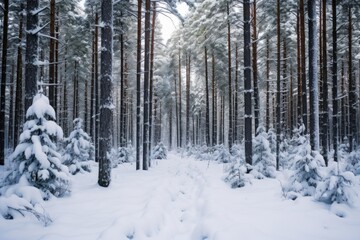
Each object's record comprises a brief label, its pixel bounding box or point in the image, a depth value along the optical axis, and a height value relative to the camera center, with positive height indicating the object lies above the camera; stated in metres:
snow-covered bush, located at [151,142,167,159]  22.79 -2.38
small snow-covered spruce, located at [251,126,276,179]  10.14 -1.33
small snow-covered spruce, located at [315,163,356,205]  4.84 -1.21
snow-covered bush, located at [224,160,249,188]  8.09 -1.63
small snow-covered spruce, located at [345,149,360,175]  9.87 -1.41
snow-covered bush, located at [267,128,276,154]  15.74 -0.84
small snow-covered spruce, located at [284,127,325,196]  6.08 -1.15
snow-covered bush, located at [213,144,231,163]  17.88 -2.15
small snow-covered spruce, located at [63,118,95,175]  10.76 -1.07
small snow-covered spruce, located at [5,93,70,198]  5.66 -0.70
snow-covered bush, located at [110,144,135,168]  18.31 -2.22
